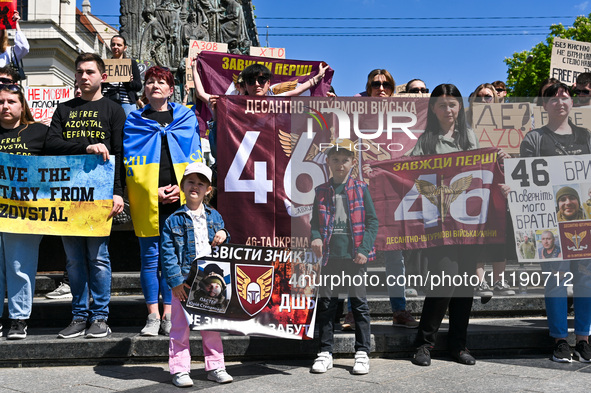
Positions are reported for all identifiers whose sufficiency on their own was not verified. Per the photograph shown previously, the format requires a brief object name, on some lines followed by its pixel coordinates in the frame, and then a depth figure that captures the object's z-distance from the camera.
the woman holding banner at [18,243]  4.99
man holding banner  5.04
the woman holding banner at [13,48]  6.34
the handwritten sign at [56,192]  5.12
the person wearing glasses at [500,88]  8.89
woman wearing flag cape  5.06
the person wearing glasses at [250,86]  5.71
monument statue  19.14
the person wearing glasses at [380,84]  6.48
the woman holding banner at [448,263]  4.98
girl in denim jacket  4.36
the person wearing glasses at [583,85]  6.65
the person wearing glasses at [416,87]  7.58
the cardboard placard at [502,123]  5.73
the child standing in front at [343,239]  4.80
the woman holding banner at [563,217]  5.03
